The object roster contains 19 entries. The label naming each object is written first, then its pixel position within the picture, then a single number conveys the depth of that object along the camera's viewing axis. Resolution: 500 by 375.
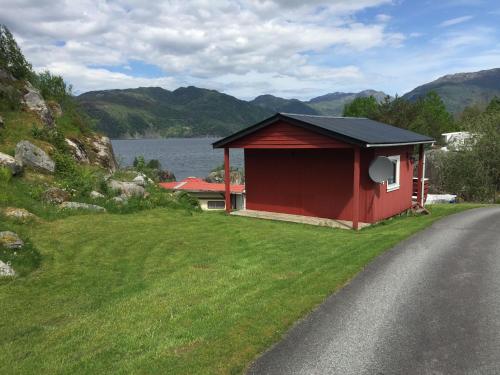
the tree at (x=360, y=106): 67.75
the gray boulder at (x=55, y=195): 13.96
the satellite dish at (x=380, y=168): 15.23
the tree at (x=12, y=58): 21.63
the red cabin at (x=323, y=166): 15.16
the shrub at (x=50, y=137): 18.45
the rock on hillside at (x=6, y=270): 7.91
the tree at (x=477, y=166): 28.53
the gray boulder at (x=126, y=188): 17.12
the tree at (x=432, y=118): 51.00
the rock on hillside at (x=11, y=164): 14.41
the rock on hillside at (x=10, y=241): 8.91
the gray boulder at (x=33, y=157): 15.79
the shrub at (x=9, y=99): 19.73
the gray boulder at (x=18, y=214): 11.41
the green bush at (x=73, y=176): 15.65
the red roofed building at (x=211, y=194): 37.17
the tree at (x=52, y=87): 24.67
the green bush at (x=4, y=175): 13.66
